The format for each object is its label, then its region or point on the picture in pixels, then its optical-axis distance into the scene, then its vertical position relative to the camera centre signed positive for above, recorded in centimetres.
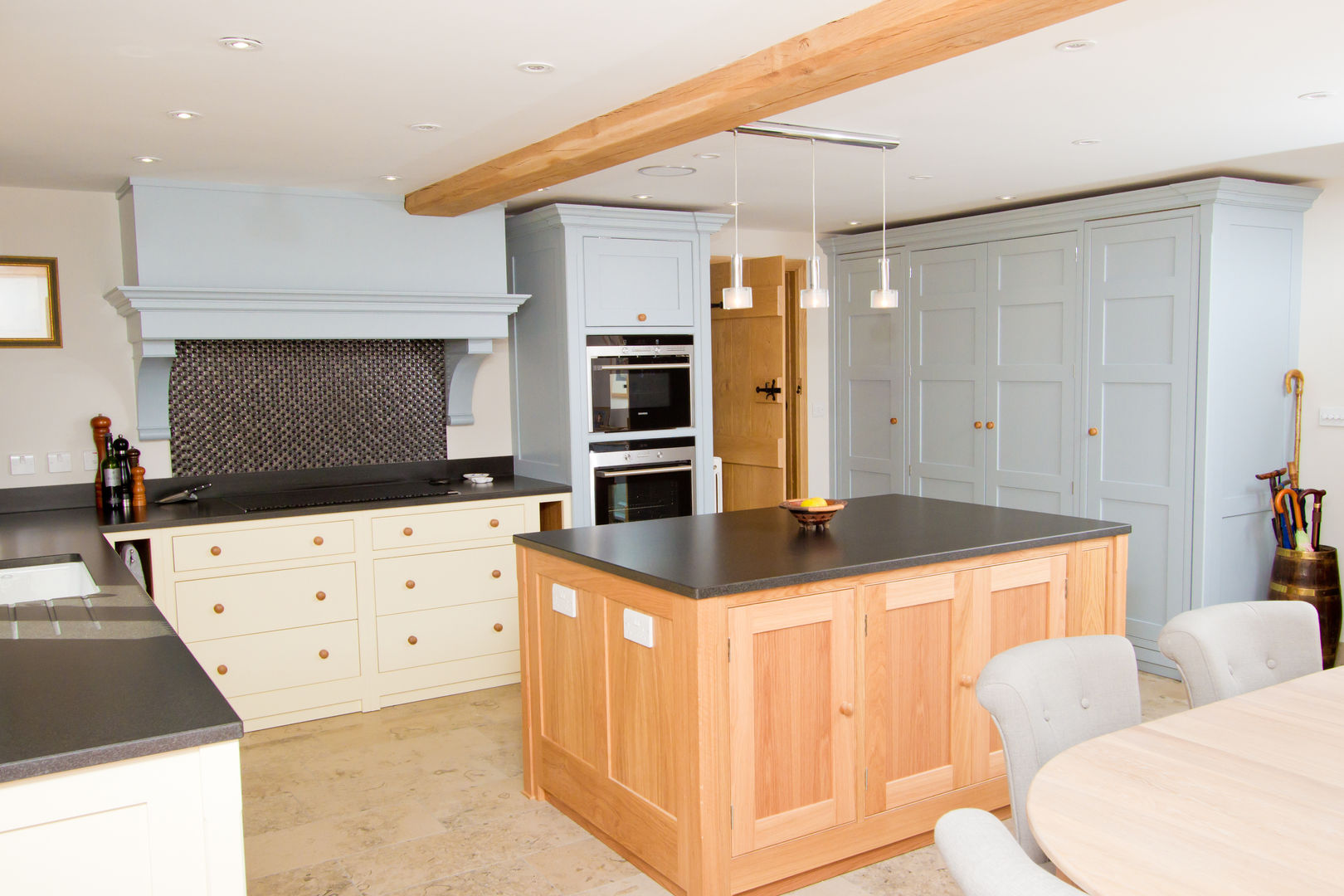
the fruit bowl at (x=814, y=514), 320 -47
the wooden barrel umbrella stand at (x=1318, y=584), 451 -102
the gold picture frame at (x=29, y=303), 417 +33
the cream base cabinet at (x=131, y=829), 145 -67
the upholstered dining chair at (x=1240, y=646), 220 -65
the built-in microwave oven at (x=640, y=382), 491 -6
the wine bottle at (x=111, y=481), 420 -42
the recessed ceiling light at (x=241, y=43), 243 +82
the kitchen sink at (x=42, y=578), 295 -59
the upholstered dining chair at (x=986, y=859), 117 -61
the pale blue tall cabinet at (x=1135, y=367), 452 -2
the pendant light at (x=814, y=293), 324 +24
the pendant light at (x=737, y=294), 321 +24
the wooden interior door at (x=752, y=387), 579 -12
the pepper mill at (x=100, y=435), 427 -23
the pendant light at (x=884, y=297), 342 +24
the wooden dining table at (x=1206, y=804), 131 -67
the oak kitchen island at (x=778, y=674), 259 -86
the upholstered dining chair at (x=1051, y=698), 194 -67
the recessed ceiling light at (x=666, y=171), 412 +83
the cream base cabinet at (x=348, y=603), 400 -96
